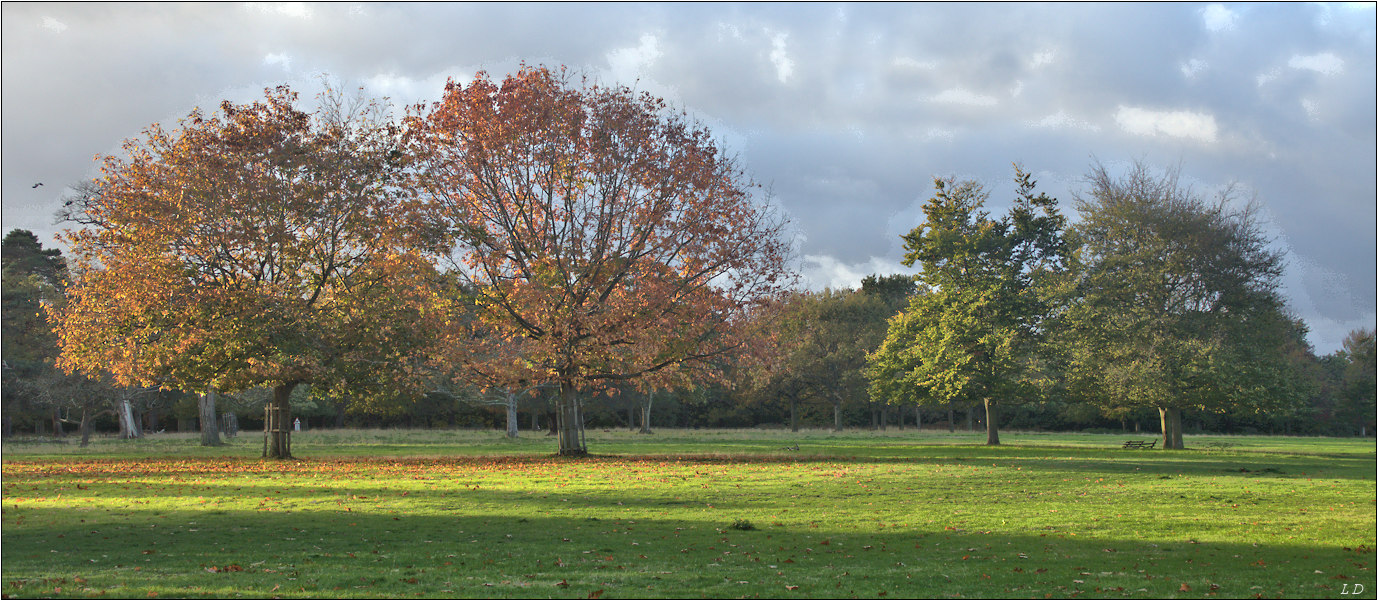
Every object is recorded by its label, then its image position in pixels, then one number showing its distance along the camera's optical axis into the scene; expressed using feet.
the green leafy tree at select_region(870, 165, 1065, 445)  146.92
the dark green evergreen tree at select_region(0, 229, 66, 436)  164.55
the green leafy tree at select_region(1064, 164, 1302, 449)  130.72
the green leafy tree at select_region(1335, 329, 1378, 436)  251.19
